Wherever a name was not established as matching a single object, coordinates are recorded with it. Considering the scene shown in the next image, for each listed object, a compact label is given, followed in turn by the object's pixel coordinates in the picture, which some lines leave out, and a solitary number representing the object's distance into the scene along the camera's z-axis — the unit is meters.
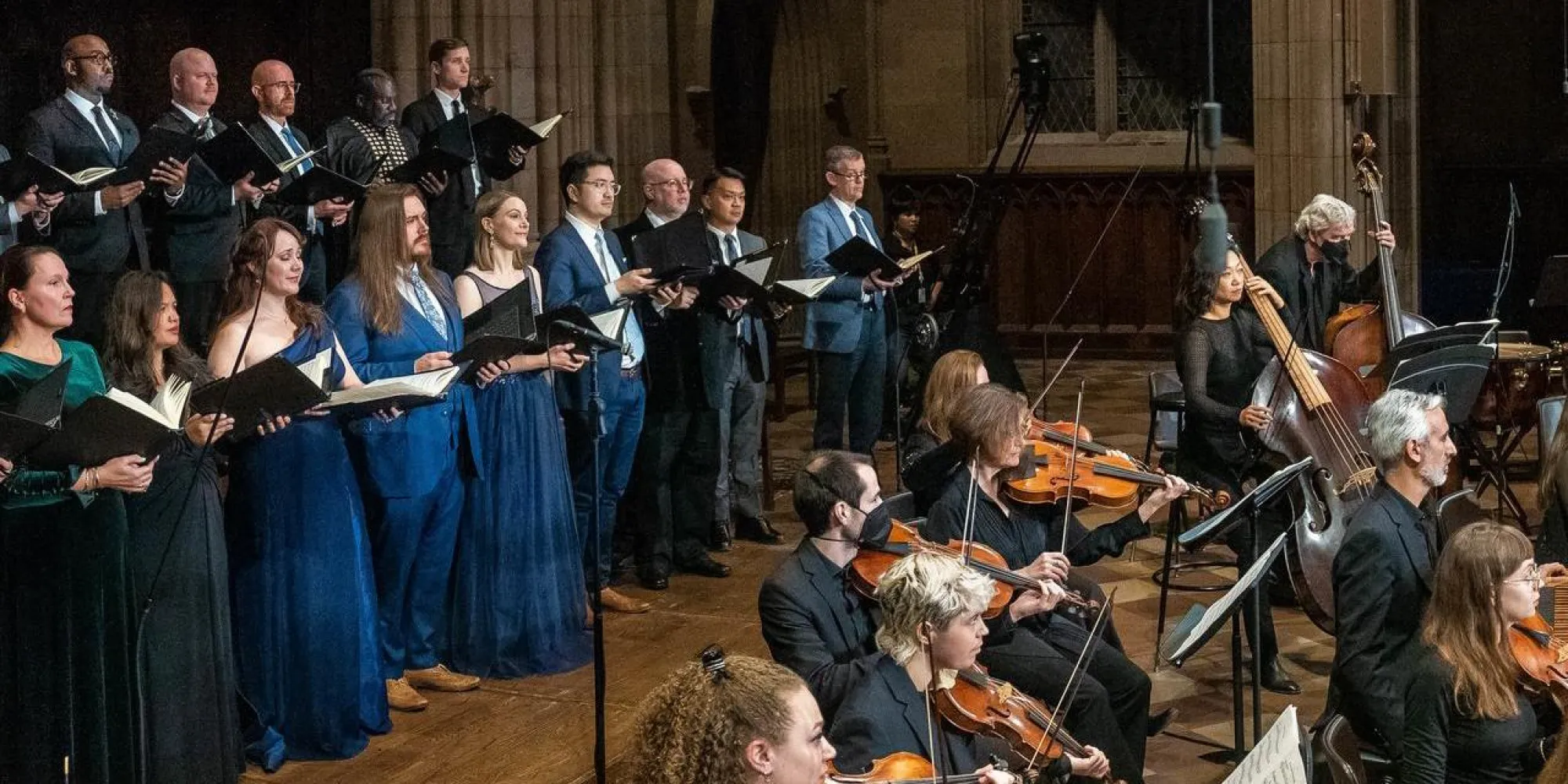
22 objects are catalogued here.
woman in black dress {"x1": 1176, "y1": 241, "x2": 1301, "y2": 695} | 7.26
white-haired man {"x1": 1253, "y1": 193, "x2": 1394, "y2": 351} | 7.99
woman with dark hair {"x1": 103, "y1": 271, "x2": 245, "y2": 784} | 5.27
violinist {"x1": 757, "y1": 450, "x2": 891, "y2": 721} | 5.05
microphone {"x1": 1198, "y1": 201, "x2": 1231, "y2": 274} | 3.94
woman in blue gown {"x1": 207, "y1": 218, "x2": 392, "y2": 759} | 5.72
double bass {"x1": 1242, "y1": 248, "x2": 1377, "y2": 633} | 6.50
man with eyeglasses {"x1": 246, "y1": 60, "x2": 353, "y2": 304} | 7.39
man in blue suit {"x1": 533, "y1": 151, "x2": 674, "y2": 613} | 7.19
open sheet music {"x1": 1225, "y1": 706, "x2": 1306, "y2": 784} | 3.81
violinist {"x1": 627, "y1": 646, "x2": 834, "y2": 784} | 3.48
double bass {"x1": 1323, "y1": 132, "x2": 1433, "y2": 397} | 7.62
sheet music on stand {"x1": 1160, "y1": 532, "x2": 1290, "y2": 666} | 4.84
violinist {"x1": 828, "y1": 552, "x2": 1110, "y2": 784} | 4.51
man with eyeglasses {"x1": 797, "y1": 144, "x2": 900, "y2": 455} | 8.43
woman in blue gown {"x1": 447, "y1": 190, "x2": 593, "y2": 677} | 6.56
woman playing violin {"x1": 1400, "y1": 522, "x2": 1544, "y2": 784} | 4.76
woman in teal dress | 5.11
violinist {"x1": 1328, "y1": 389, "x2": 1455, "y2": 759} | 5.16
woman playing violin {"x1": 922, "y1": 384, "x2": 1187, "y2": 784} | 5.42
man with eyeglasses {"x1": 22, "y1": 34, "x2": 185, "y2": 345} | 6.85
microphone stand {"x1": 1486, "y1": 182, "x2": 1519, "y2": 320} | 8.63
